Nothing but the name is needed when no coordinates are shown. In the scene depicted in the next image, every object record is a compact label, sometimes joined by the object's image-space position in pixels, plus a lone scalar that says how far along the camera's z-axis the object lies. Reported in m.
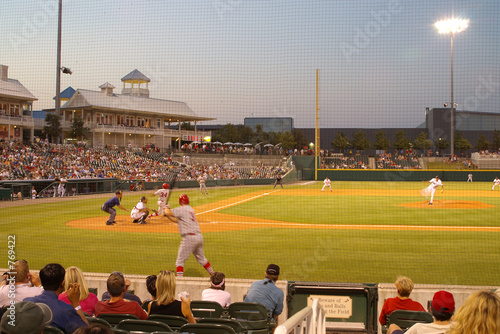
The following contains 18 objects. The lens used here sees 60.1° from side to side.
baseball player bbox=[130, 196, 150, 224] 15.80
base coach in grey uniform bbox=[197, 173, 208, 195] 28.92
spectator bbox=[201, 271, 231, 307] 5.64
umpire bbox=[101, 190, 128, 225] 14.94
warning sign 6.41
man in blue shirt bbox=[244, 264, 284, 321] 5.49
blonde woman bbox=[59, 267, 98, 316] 4.54
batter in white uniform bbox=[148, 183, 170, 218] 14.01
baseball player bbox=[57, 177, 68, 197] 26.20
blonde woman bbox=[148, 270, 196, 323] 4.54
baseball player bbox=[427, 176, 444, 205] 23.52
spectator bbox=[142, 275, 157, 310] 5.21
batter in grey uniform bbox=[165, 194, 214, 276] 8.18
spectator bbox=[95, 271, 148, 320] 4.57
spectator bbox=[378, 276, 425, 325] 4.98
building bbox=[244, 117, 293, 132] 45.69
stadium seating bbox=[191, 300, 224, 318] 5.17
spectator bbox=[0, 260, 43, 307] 4.73
